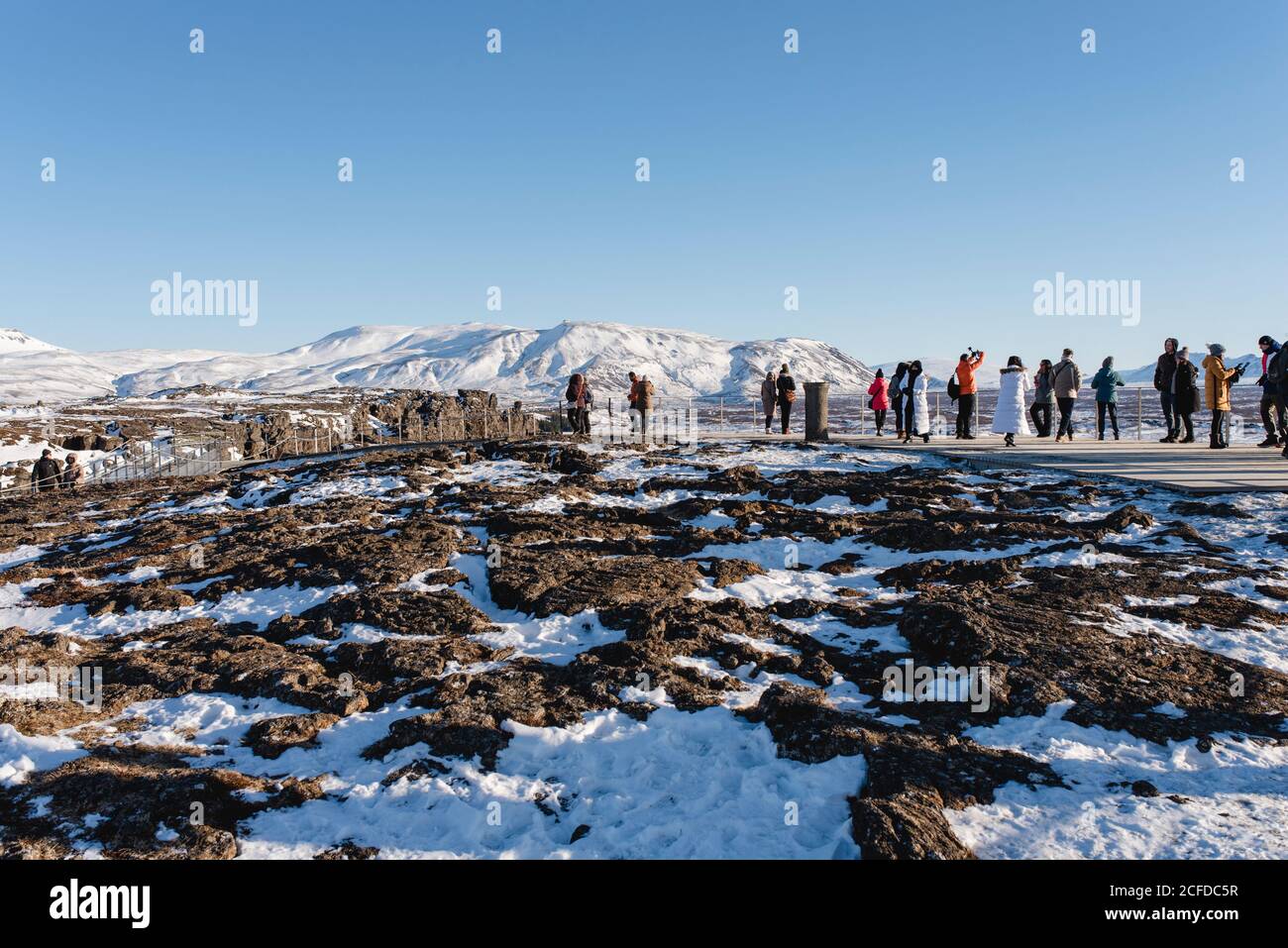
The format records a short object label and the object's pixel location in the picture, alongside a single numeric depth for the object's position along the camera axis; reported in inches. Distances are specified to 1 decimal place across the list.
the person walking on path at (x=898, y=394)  792.9
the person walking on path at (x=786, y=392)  903.1
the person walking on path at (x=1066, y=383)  700.0
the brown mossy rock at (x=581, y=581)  358.3
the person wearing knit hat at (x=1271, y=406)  555.4
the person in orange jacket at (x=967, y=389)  723.4
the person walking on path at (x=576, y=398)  846.5
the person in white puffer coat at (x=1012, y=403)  711.7
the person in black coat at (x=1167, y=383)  640.7
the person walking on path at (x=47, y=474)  839.1
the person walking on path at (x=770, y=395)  1008.2
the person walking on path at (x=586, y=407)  886.4
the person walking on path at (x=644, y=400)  842.2
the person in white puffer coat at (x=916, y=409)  778.2
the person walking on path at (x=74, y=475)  872.3
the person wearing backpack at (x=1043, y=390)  741.9
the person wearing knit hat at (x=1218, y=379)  617.0
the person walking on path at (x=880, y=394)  827.1
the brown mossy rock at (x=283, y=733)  240.5
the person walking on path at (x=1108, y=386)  740.6
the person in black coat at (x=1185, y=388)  633.6
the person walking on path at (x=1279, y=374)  519.5
